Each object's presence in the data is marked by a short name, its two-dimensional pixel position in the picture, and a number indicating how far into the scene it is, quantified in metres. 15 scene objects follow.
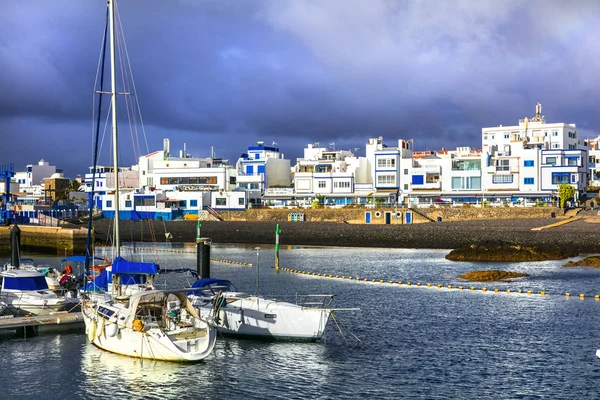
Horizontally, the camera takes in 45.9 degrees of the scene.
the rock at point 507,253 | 69.44
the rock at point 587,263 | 62.88
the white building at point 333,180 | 124.56
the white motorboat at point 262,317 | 33.31
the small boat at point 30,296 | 37.50
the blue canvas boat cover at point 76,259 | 47.82
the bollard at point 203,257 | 49.41
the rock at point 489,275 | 55.07
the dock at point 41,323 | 34.81
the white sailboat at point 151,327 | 29.31
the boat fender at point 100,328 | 31.83
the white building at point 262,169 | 132.25
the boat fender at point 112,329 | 30.97
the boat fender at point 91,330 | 32.62
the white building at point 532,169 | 111.44
